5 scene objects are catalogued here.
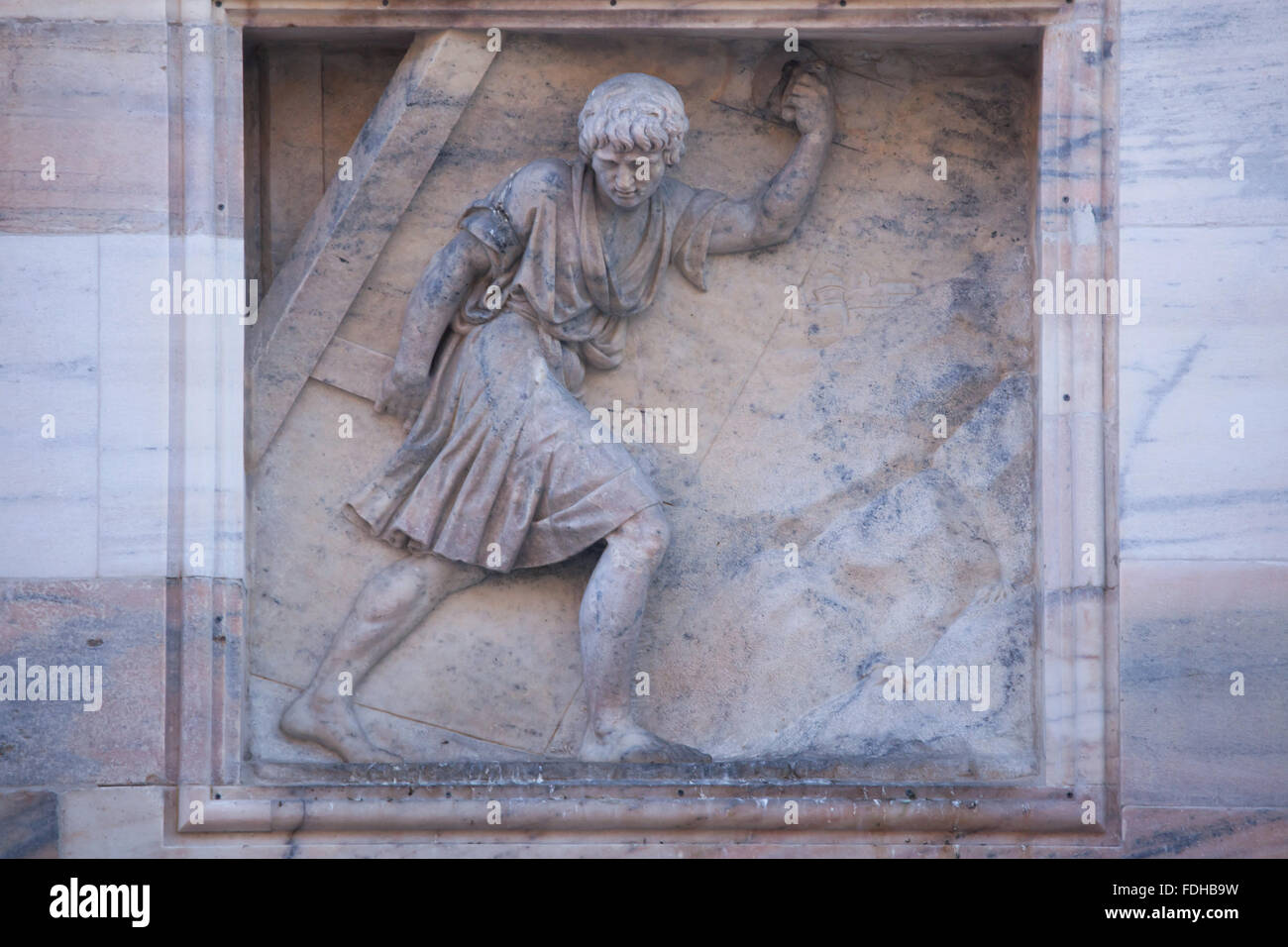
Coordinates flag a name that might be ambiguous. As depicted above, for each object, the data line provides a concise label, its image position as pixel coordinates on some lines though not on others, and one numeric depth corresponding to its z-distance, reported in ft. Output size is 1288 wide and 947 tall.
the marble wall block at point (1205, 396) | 27.71
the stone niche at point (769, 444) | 29.07
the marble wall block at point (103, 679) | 27.32
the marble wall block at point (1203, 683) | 27.27
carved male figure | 28.43
